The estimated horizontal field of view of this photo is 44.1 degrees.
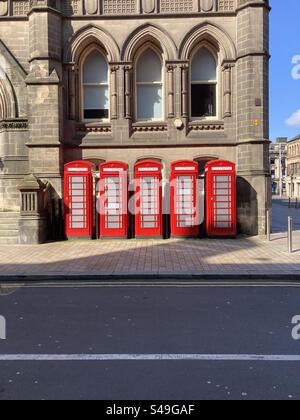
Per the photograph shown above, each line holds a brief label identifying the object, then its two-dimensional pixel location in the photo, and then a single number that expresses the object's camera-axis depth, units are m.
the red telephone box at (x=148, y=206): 12.38
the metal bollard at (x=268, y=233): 11.95
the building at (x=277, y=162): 95.70
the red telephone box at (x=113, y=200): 12.34
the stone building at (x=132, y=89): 13.14
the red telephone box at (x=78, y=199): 12.41
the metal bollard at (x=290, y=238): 9.68
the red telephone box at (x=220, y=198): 12.41
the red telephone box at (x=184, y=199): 12.34
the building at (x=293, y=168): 81.00
